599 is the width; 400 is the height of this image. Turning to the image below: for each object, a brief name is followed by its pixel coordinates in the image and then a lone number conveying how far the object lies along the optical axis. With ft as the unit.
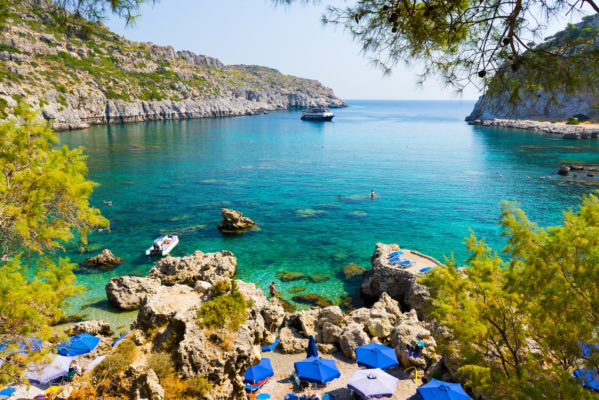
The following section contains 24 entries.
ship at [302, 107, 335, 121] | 587.68
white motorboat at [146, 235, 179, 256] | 107.24
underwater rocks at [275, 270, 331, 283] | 96.27
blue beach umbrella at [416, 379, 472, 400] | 45.78
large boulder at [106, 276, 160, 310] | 79.00
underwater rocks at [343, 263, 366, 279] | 98.24
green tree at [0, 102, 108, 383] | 30.55
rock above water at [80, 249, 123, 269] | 100.42
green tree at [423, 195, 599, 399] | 23.32
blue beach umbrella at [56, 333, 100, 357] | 59.98
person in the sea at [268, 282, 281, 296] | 87.20
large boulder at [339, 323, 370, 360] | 63.87
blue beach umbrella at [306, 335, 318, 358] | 61.71
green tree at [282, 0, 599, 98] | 23.94
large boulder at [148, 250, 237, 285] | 90.27
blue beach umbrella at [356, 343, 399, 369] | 56.34
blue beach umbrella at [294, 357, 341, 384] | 53.47
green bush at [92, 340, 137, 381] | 36.42
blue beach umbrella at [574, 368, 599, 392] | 23.32
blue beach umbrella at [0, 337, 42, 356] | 30.35
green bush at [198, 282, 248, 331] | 44.73
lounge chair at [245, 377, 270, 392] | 53.62
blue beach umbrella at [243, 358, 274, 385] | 54.08
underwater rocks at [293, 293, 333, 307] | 84.69
